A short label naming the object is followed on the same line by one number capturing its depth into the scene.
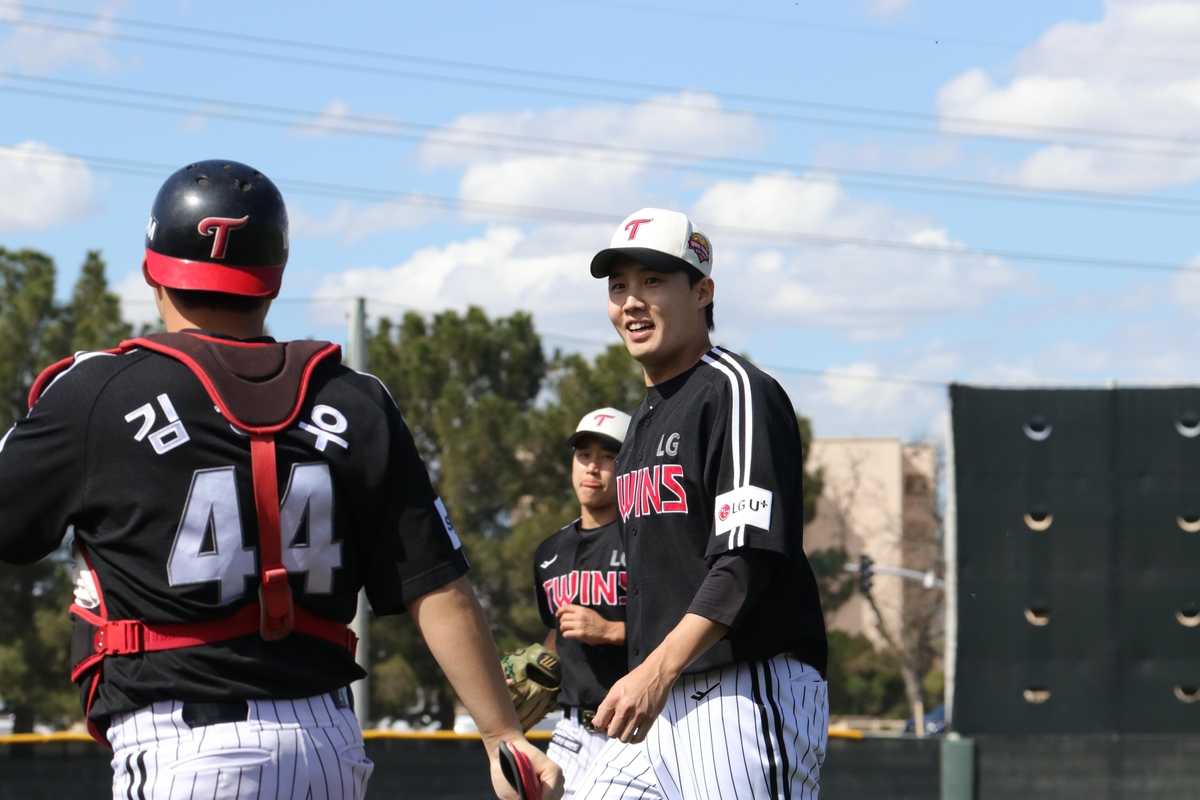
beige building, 56.97
